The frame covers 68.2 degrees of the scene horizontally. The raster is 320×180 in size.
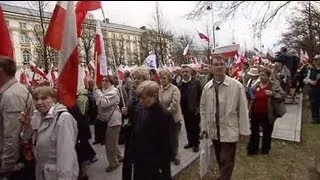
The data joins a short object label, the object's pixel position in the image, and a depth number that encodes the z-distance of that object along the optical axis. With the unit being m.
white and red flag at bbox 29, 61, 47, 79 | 7.36
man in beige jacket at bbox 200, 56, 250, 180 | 3.29
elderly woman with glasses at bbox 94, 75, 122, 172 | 4.05
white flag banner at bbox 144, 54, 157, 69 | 6.41
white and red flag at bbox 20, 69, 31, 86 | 8.65
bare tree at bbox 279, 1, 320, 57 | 19.50
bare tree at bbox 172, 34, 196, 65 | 29.20
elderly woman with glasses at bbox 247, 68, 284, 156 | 4.47
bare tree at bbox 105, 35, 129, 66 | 25.77
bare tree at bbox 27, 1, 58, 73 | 11.20
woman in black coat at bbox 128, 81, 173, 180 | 2.45
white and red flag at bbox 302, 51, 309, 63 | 11.30
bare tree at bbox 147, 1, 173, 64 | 19.88
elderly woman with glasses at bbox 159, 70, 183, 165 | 4.01
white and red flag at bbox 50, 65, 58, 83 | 7.94
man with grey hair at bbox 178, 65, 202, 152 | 4.93
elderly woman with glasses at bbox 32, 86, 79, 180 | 2.12
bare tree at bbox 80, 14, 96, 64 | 16.32
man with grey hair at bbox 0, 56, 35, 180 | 2.21
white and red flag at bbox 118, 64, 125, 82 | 7.69
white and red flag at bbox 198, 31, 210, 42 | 10.38
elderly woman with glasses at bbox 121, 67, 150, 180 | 2.74
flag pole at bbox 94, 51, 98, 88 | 3.52
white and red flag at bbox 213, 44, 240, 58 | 6.05
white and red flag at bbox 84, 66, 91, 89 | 6.16
